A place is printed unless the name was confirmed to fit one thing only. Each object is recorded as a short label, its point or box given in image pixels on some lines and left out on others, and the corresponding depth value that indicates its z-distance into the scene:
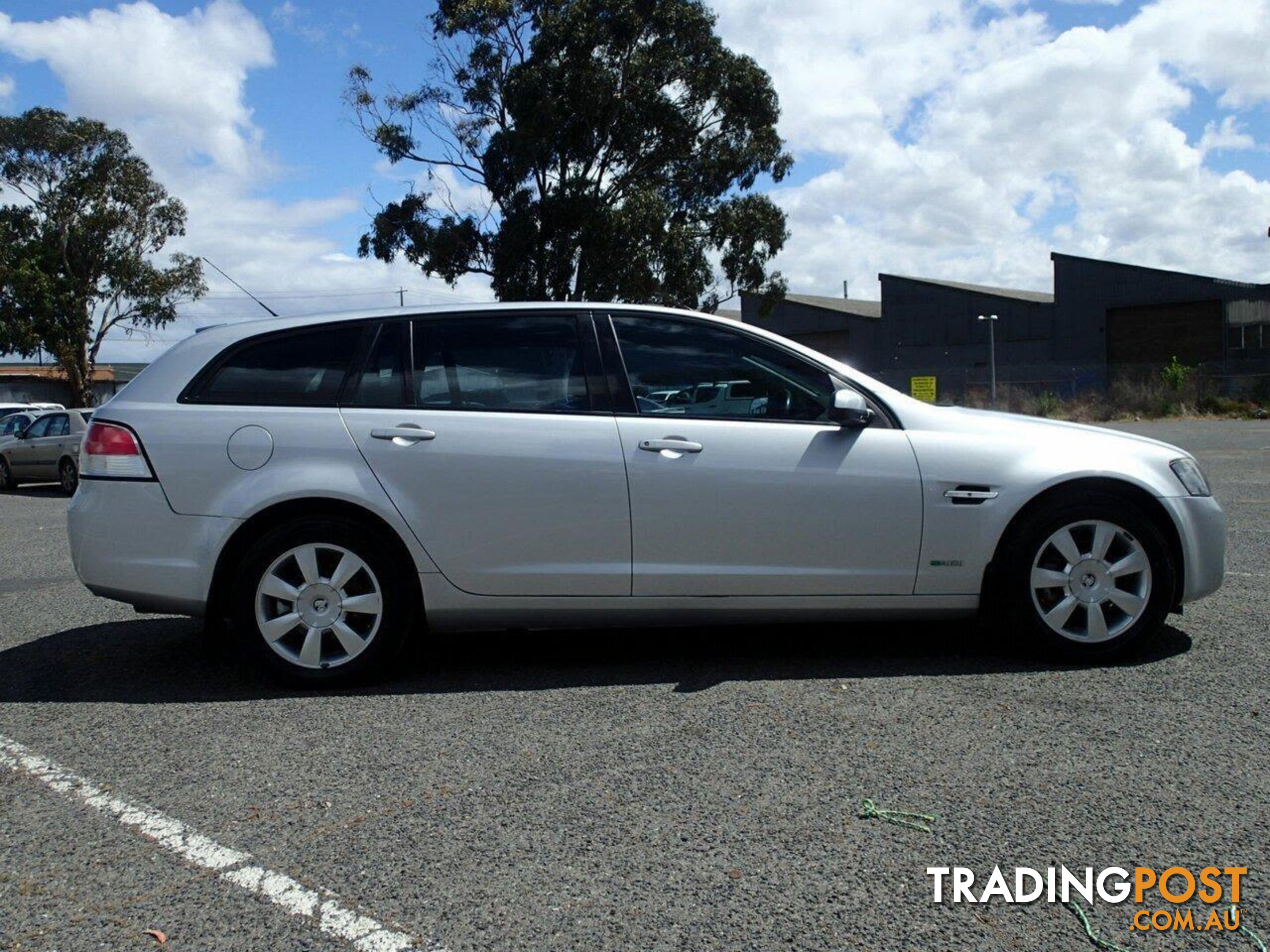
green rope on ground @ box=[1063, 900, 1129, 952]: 2.39
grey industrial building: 47.88
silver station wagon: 4.47
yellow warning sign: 25.94
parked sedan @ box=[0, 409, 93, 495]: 17.28
